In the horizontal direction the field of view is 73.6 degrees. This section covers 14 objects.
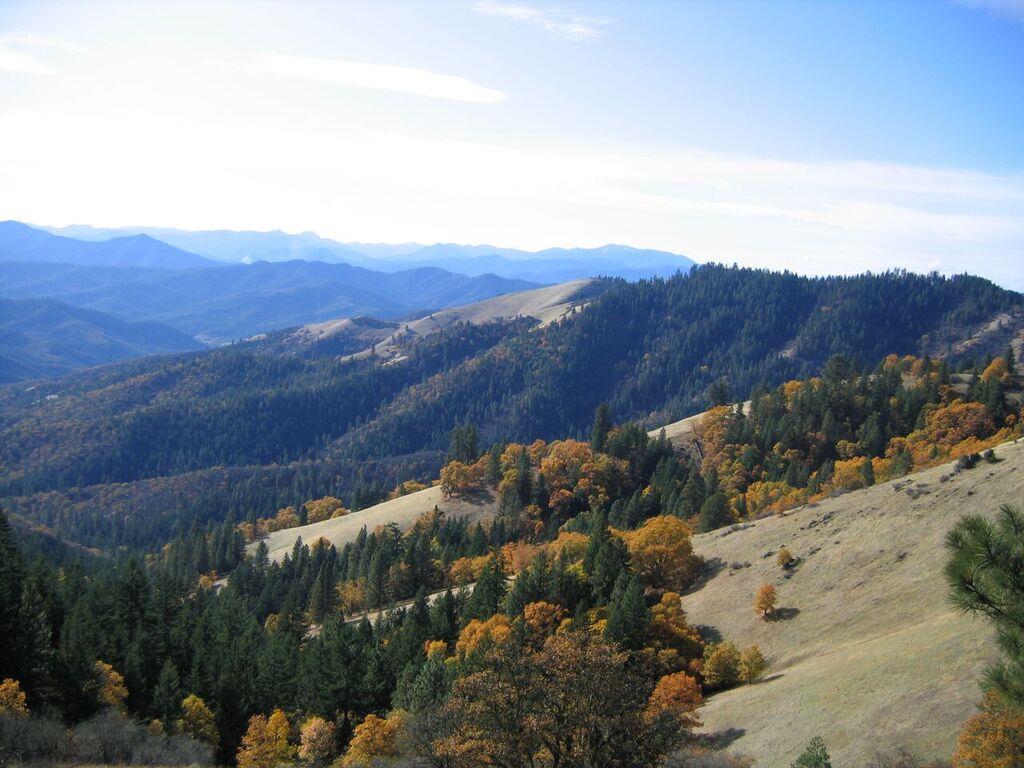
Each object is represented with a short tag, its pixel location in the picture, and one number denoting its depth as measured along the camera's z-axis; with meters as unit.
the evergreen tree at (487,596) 74.75
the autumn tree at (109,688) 52.56
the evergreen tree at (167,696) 55.44
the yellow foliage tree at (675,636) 63.37
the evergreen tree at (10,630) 51.44
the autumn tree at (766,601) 66.56
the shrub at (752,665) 58.31
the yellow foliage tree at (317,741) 54.97
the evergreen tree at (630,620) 60.28
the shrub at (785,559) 73.81
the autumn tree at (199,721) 55.28
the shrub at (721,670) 59.28
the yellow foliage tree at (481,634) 60.81
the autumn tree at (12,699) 43.34
